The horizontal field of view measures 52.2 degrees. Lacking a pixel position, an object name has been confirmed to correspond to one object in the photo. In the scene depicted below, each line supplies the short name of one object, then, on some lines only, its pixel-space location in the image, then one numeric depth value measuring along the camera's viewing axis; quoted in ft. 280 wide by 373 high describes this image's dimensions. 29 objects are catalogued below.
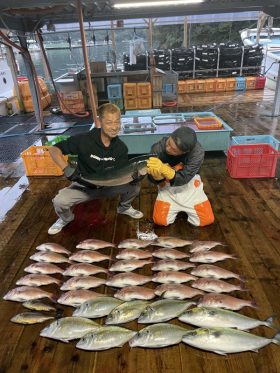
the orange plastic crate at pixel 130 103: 30.32
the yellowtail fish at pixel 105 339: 6.68
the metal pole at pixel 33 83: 21.01
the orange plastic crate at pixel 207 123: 17.23
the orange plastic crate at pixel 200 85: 38.01
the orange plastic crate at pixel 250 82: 37.58
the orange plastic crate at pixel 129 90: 29.48
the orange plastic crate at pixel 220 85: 38.09
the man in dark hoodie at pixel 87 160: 10.50
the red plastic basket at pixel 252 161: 14.67
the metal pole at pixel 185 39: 44.29
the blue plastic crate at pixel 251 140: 15.99
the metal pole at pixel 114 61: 37.19
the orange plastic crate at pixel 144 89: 29.60
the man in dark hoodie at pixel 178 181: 9.83
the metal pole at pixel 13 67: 29.32
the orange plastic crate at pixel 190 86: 37.99
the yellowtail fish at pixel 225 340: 6.46
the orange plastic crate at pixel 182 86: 37.93
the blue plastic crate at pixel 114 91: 29.89
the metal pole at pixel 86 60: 11.43
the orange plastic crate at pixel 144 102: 30.48
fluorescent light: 15.40
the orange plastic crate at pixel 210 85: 37.96
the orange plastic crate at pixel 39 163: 15.92
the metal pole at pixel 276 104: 24.60
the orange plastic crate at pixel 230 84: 37.86
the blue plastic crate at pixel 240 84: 37.73
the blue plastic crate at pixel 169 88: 33.22
